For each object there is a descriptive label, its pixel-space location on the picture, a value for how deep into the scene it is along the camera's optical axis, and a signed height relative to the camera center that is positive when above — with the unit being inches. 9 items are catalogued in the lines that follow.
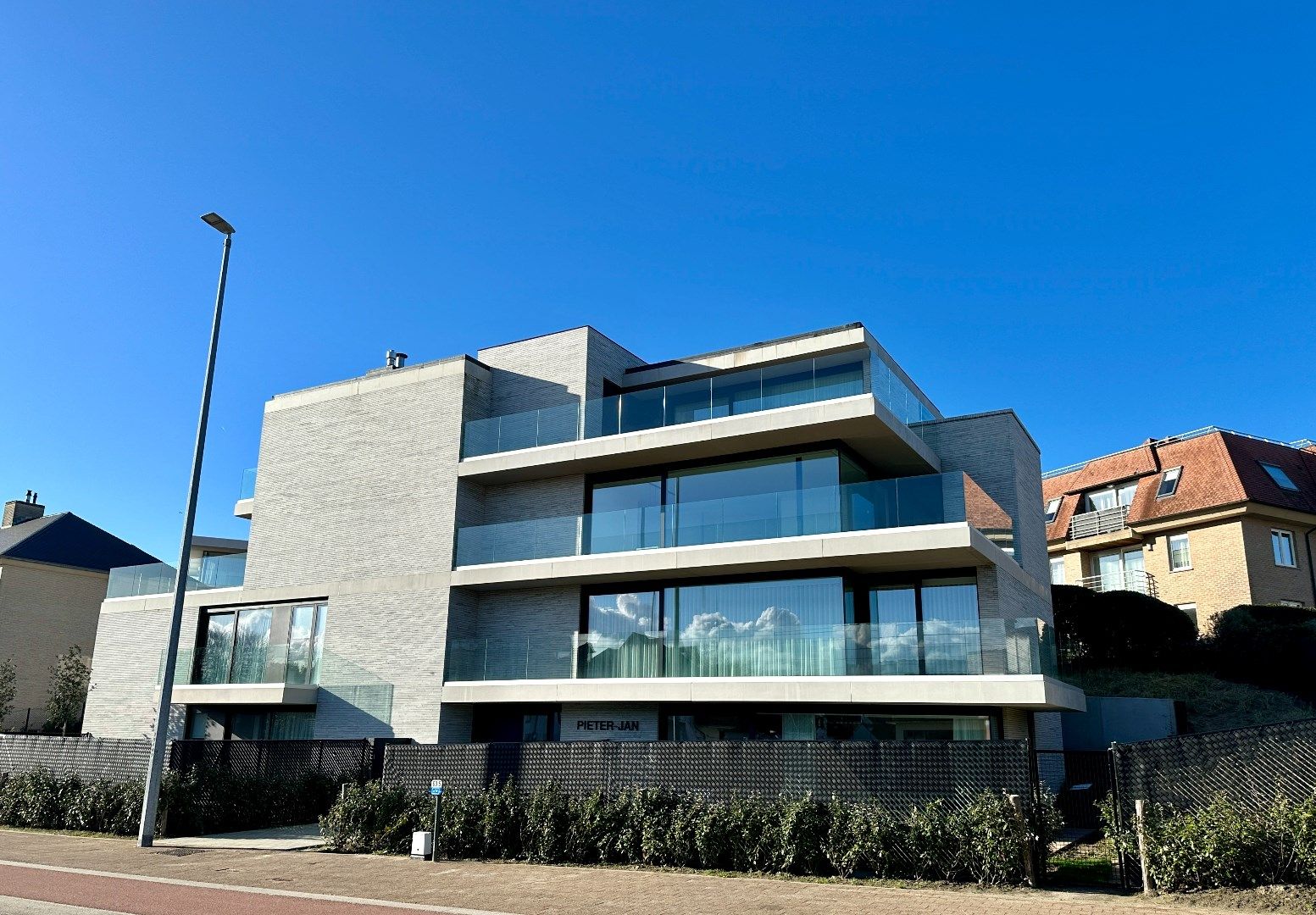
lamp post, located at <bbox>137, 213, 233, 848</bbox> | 612.1 +73.2
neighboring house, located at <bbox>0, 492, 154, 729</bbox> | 1444.4 +197.0
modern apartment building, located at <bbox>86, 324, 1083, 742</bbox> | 724.7 +140.0
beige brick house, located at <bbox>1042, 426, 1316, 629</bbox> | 1259.8 +294.3
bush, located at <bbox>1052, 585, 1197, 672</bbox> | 1124.5 +131.1
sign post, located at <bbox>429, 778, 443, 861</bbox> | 524.7 -28.5
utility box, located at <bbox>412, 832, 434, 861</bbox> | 545.3 -56.4
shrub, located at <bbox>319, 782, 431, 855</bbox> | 575.5 -46.4
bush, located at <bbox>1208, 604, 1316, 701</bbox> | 1068.5 +111.3
